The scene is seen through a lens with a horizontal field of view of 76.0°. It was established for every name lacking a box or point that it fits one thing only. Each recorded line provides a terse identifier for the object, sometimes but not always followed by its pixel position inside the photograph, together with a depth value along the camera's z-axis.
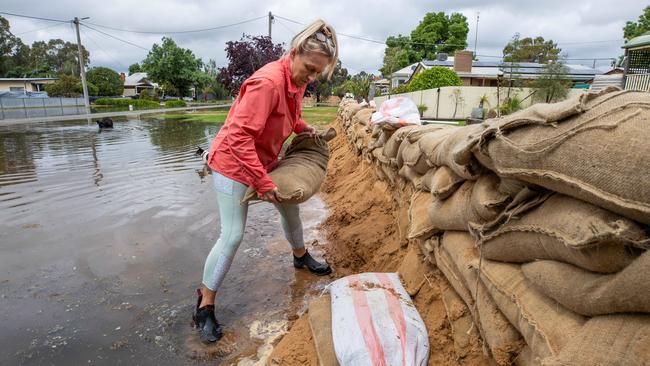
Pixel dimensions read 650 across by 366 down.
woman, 2.22
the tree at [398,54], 41.74
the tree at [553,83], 16.30
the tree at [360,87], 23.40
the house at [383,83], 41.88
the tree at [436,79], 21.19
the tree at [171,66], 45.91
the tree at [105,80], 49.09
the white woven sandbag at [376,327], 1.68
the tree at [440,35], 45.72
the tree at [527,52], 23.19
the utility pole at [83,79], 29.02
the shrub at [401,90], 23.13
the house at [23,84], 43.44
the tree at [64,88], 39.25
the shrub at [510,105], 13.09
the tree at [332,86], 45.75
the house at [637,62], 14.93
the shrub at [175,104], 41.62
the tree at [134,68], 84.00
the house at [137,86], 63.47
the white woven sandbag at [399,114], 4.05
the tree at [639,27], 34.78
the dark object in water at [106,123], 17.59
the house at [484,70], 24.75
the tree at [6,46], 51.00
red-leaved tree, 25.95
